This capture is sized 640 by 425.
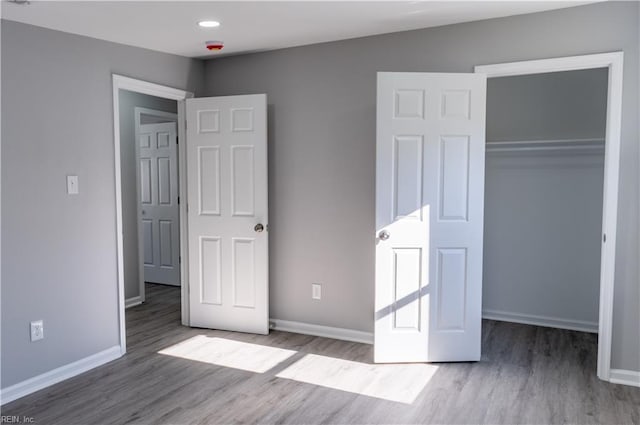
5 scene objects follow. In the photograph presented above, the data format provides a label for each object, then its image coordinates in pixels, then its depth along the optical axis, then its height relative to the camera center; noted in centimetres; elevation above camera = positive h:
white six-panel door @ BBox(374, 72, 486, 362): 334 -21
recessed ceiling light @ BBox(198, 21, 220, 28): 326 +113
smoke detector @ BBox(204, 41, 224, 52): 378 +114
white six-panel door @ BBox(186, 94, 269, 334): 408 -23
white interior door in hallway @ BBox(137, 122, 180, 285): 588 -18
